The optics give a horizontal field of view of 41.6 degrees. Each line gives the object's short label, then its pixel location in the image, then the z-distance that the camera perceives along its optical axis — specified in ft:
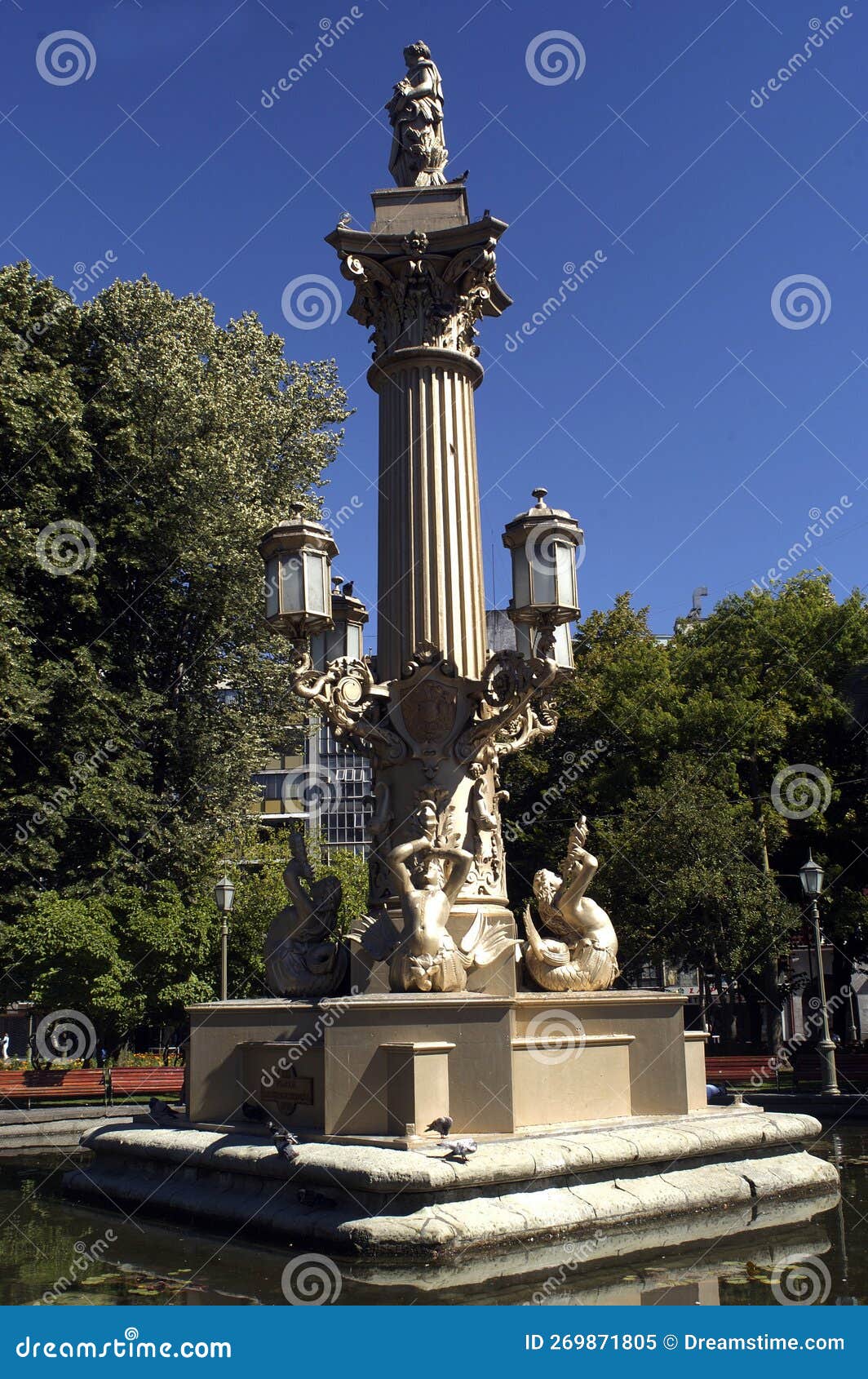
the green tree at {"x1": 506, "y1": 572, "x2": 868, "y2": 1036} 82.69
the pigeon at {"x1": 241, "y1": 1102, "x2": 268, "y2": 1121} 30.83
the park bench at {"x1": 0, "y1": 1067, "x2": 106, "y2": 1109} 68.28
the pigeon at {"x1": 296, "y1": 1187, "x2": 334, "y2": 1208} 24.72
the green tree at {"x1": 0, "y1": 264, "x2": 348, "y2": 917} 65.26
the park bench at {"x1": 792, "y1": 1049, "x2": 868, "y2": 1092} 69.51
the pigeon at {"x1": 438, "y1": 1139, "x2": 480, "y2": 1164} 24.03
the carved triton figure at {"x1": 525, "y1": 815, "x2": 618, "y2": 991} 33.06
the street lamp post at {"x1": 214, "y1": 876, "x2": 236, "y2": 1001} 62.28
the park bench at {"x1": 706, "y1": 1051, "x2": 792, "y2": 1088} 67.10
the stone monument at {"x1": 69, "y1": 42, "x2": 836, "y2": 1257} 25.48
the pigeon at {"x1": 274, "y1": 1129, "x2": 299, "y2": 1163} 25.61
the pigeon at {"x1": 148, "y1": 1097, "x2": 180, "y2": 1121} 34.68
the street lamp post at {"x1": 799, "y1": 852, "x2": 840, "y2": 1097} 62.80
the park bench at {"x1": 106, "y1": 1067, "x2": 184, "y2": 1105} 68.59
